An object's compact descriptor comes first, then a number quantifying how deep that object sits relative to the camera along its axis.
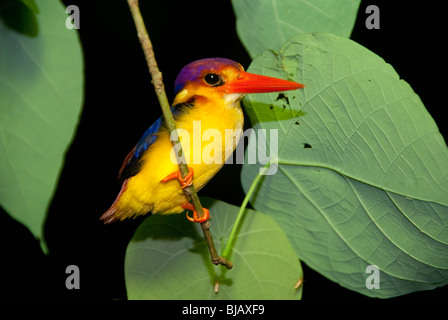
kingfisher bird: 0.47
